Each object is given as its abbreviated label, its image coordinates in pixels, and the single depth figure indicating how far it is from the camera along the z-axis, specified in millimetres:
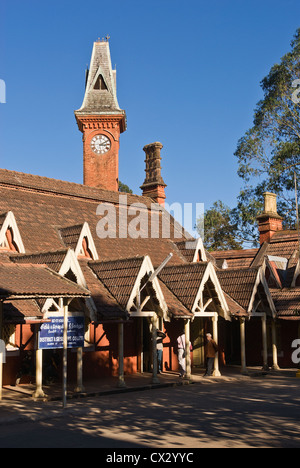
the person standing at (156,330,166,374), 22100
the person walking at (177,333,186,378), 21047
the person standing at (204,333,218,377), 21375
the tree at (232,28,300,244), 42344
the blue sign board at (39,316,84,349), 14414
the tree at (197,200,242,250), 50062
